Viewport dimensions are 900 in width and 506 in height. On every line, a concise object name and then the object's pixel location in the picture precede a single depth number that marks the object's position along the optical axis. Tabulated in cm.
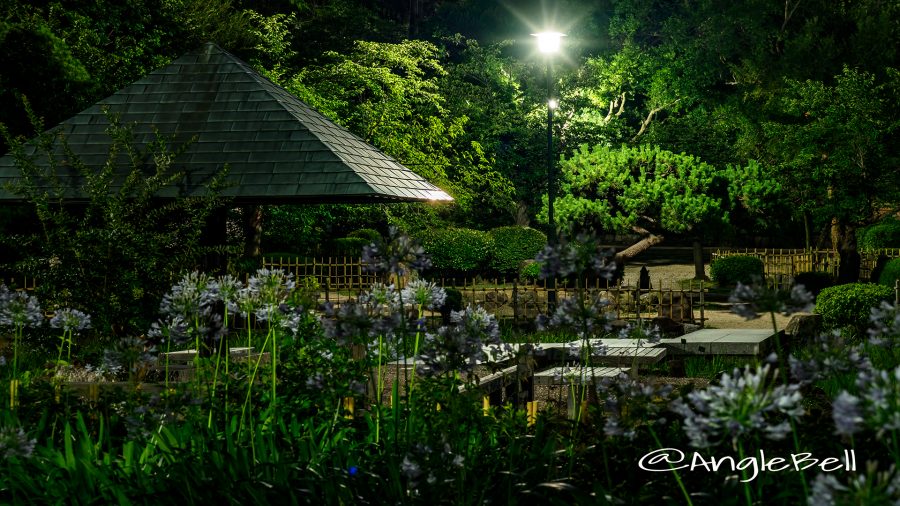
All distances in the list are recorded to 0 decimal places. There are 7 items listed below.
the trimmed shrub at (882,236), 3562
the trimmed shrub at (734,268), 3163
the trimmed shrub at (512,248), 3075
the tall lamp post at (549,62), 2141
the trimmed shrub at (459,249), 3075
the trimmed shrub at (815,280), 2756
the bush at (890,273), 2689
